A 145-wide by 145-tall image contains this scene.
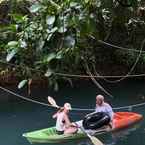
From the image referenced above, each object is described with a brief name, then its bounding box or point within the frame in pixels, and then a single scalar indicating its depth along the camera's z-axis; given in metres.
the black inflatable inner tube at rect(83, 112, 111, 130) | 7.73
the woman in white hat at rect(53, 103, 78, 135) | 7.72
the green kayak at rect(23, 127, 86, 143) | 7.71
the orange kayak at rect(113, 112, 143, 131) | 8.57
